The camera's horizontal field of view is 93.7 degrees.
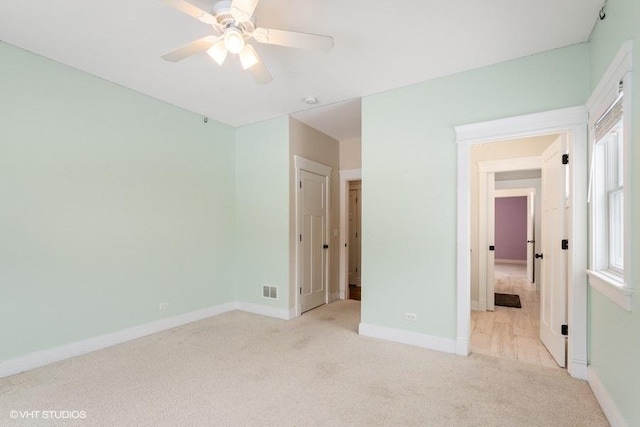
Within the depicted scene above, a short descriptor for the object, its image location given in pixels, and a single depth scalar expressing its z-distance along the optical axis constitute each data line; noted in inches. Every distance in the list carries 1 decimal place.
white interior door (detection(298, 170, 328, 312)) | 170.1
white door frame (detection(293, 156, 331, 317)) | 164.2
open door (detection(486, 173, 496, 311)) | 175.2
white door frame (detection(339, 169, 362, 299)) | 203.5
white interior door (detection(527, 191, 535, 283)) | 264.4
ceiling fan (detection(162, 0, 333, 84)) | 67.3
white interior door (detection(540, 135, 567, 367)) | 102.7
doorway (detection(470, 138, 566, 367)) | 122.7
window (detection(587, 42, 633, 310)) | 66.7
